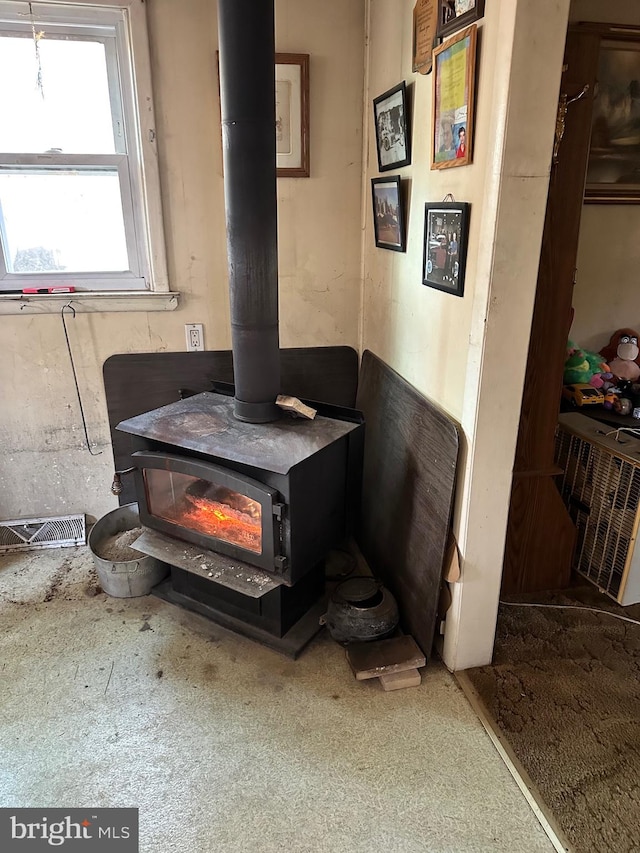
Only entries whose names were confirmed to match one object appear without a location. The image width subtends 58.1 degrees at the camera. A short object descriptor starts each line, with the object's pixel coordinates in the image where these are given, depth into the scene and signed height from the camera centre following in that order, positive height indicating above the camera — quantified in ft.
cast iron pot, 6.01 -3.88
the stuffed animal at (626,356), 7.89 -1.74
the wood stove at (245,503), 5.57 -2.82
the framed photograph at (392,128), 6.15 +1.00
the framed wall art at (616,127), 6.89 +1.14
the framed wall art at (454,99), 4.71 +1.01
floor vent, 8.05 -4.14
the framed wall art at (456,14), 4.54 +1.63
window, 6.71 +0.82
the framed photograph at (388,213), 6.46 +0.10
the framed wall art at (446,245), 5.09 -0.20
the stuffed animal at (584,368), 7.63 -1.83
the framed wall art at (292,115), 7.02 +1.26
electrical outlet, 7.79 -1.47
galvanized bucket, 6.94 -4.08
